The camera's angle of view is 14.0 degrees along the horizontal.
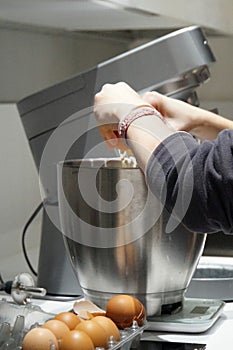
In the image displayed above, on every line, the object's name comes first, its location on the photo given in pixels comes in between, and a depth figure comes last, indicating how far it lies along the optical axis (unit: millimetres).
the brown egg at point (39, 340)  1126
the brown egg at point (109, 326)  1200
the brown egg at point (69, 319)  1216
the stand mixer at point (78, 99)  1609
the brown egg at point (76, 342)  1132
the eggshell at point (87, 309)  1306
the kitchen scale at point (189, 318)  1379
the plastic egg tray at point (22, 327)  1186
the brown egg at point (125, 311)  1276
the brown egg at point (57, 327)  1165
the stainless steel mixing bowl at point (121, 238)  1362
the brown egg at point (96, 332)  1170
